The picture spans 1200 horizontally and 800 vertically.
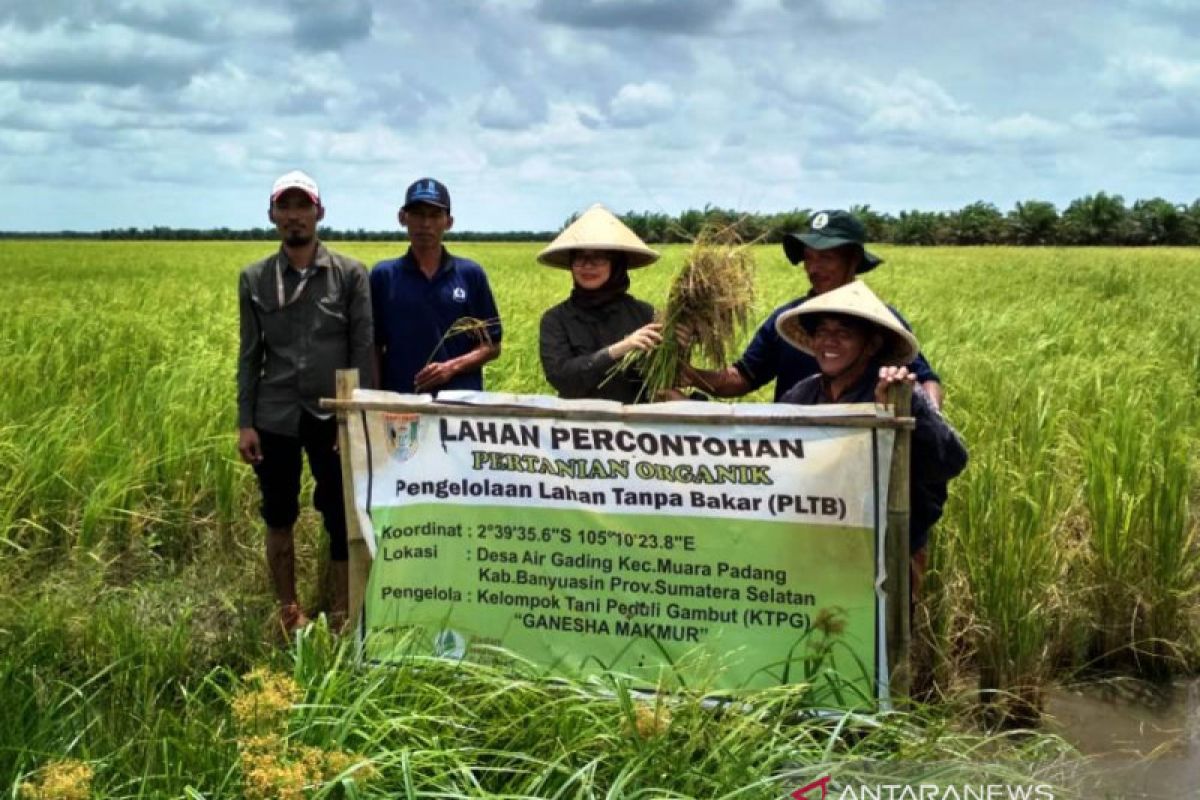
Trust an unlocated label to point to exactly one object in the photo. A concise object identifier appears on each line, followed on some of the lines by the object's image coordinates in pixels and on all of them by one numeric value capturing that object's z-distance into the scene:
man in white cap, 3.52
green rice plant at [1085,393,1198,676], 3.59
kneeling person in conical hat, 2.68
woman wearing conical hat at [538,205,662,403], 3.26
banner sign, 2.66
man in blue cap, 3.74
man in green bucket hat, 3.04
